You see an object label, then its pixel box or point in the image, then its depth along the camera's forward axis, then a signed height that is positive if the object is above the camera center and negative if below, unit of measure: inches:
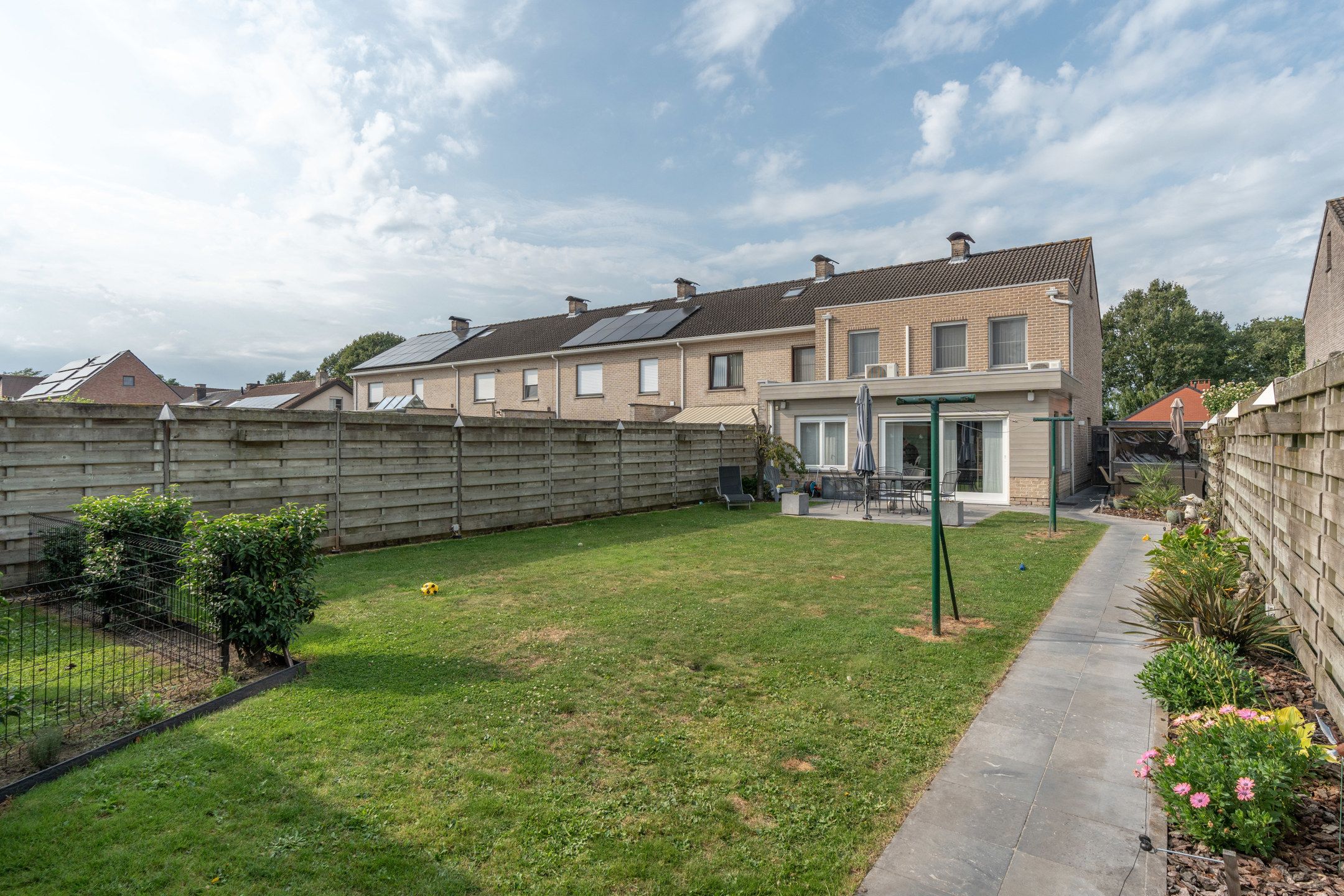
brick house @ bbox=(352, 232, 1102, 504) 730.8 +140.6
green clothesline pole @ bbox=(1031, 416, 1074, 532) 521.0 -35.0
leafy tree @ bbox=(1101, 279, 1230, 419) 1961.1 +332.6
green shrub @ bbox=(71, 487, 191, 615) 231.6 -35.3
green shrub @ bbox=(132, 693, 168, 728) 163.8 -68.0
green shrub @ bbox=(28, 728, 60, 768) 139.9 -65.6
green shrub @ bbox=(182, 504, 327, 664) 196.5 -39.6
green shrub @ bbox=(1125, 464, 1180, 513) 629.9 -43.4
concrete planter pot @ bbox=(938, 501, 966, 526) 567.8 -57.3
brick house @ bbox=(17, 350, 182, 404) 1604.3 +218.7
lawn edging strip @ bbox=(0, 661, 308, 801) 135.6 -70.2
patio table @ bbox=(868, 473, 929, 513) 673.6 -37.2
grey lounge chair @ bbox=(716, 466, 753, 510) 724.7 -44.8
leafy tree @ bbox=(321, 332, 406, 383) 2847.0 +451.8
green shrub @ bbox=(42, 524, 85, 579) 272.5 -43.5
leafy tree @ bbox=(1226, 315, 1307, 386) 1892.2 +304.3
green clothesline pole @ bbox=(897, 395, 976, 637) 246.7 -12.3
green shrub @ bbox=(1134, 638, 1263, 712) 161.3 -61.1
